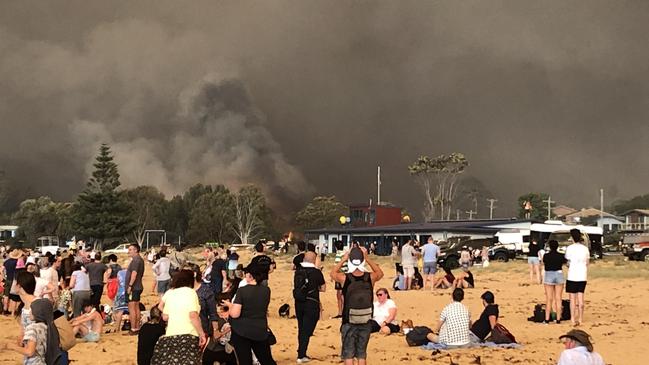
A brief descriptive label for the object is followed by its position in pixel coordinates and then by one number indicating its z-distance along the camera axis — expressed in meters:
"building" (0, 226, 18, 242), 162.25
